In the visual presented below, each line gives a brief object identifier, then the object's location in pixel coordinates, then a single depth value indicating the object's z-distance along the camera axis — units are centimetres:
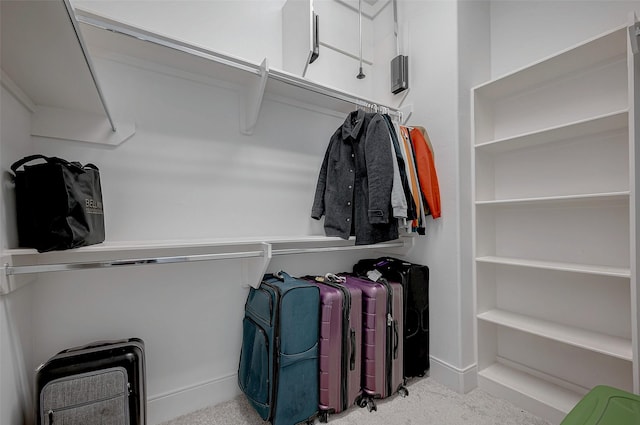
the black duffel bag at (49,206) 92
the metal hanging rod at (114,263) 93
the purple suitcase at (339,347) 141
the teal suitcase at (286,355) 130
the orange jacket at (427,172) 179
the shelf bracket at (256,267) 141
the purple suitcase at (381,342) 155
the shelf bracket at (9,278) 88
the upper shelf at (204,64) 116
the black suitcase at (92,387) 99
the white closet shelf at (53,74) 76
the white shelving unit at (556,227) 137
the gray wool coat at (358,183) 161
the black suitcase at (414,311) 173
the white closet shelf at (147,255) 94
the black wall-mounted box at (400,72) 202
